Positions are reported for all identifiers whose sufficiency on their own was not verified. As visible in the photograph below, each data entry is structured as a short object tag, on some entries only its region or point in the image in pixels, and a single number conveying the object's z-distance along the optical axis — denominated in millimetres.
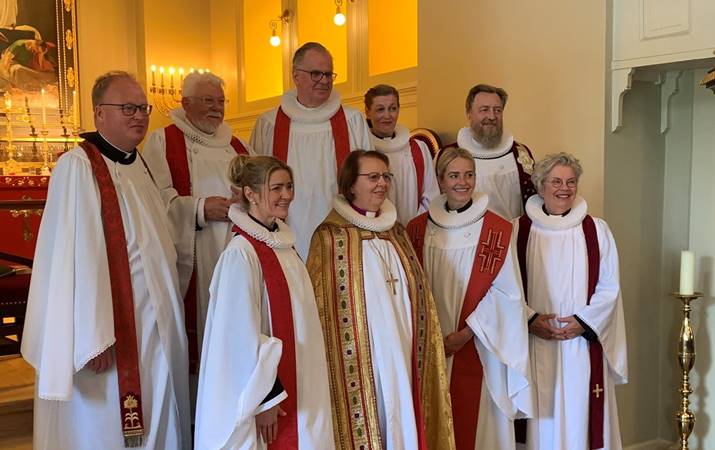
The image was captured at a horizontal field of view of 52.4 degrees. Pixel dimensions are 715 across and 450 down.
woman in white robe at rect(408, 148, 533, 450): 3162
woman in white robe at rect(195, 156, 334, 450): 2467
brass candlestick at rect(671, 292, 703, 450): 3896
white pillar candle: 3715
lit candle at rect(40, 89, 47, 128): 7130
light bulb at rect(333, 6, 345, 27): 6688
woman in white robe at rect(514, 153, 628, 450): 3309
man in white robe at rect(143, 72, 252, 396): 3184
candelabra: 8234
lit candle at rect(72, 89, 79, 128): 7566
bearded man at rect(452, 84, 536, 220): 3670
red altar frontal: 5727
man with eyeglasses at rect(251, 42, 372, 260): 3520
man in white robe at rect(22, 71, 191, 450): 2621
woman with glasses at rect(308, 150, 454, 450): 2840
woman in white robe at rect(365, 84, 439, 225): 3740
